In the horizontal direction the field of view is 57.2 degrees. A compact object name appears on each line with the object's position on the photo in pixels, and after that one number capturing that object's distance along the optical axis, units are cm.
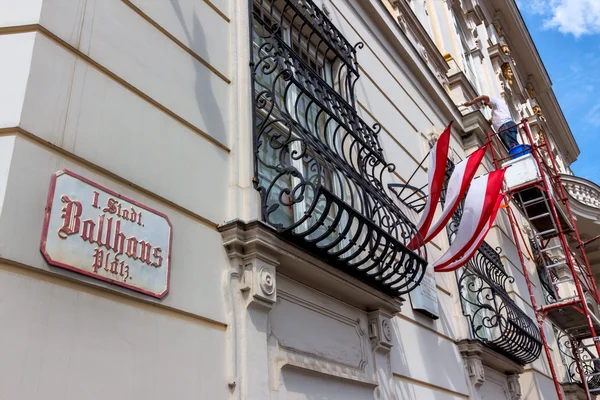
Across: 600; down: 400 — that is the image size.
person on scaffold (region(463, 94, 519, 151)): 1129
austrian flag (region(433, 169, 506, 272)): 595
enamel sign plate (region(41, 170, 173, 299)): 259
